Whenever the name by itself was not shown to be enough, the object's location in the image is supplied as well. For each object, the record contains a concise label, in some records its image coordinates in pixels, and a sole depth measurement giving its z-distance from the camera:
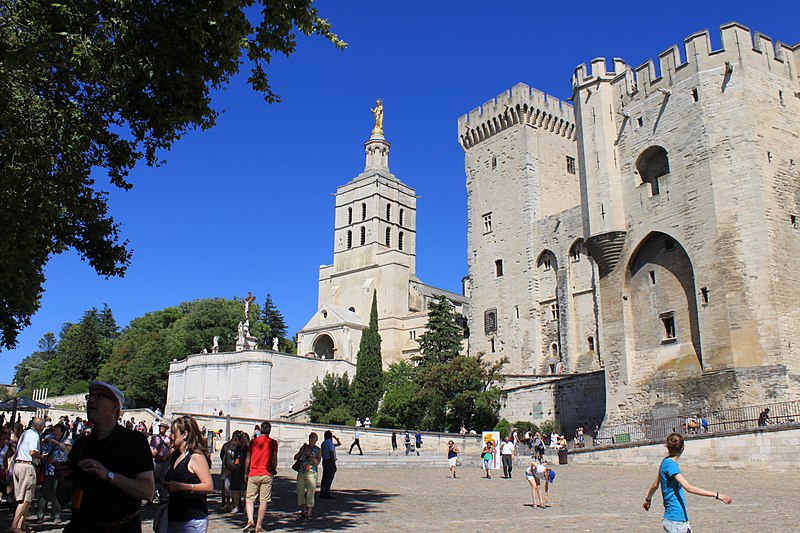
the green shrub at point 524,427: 36.38
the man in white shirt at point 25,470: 9.42
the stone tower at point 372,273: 63.22
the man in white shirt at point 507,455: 21.17
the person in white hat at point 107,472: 4.29
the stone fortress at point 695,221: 26.08
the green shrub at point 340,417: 44.75
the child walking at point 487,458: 22.13
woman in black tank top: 5.71
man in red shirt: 9.93
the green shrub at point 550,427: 36.28
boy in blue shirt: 6.59
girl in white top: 12.83
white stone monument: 51.59
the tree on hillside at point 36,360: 100.29
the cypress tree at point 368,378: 46.12
